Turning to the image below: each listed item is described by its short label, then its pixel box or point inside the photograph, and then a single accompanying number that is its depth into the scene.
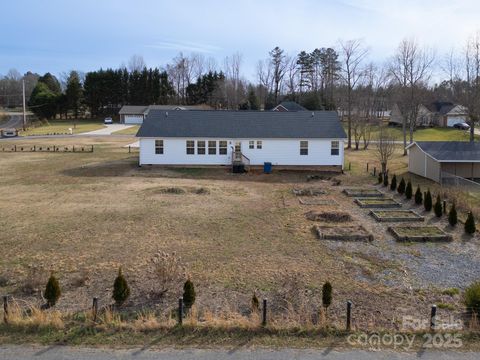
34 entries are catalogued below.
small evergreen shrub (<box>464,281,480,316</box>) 9.21
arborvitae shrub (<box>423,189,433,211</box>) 20.02
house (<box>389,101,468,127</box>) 74.94
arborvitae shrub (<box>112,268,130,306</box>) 9.80
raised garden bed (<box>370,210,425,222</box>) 18.34
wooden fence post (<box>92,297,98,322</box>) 8.82
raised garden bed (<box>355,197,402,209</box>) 21.03
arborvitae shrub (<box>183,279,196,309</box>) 9.53
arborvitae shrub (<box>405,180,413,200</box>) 22.85
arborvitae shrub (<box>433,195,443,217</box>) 18.97
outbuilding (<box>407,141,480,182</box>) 28.61
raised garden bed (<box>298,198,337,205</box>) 21.71
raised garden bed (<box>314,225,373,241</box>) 15.66
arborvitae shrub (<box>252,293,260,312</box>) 9.16
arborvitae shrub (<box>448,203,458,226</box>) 17.52
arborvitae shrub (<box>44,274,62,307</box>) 9.66
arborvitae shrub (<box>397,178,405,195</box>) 24.18
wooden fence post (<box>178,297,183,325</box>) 8.50
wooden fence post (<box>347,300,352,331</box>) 8.44
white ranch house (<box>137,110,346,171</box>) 33.16
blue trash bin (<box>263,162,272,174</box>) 32.44
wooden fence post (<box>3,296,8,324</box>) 8.53
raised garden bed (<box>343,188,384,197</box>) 24.03
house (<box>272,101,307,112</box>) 69.69
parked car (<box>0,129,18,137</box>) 59.16
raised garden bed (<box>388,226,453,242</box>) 15.60
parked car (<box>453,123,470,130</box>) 70.00
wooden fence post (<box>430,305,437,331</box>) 8.41
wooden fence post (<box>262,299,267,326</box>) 8.49
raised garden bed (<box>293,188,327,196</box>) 24.14
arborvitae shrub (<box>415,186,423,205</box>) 21.58
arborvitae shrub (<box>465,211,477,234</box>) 16.47
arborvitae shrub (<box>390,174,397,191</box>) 25.56
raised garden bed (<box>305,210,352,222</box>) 18.12
